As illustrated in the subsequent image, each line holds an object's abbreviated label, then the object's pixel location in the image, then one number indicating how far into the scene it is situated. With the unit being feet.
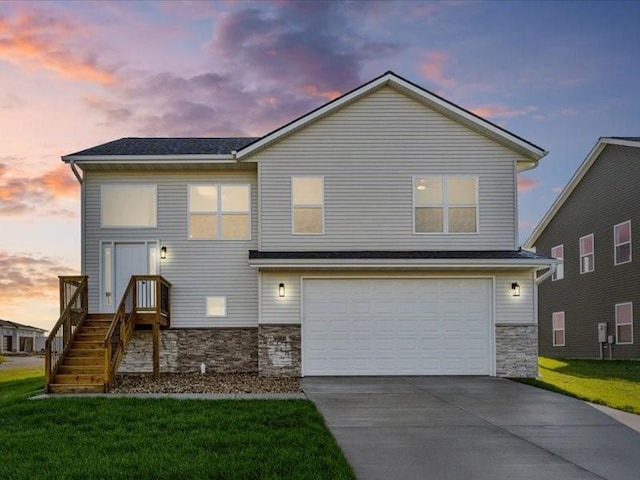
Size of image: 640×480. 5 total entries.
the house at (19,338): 173.48
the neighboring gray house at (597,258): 83.35
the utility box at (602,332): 88.53
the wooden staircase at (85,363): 48.62
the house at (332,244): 59.47
